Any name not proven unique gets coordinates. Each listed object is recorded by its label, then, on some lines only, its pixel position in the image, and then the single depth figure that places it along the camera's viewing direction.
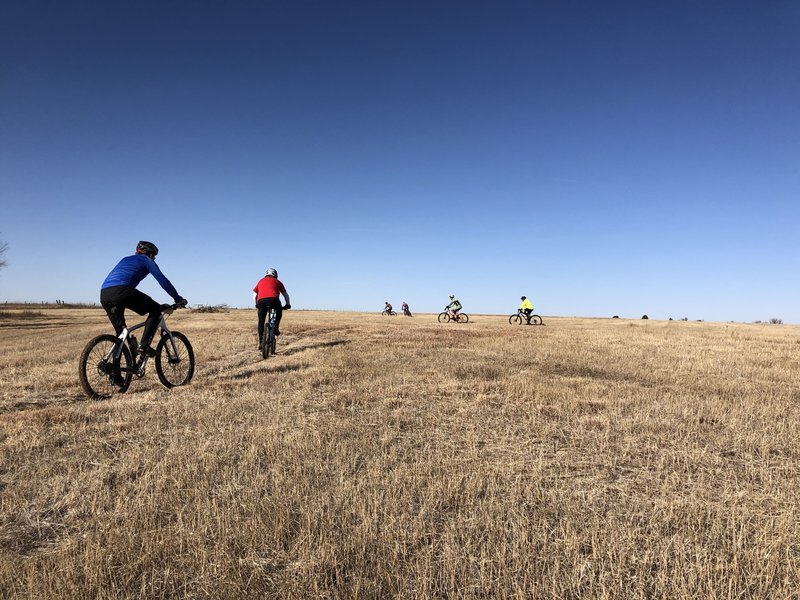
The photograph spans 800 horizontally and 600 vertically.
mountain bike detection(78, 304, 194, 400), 7.96
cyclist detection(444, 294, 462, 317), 39.69
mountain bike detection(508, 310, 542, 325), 36.82
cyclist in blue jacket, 7.95
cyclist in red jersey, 13.23
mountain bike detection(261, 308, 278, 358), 13.42
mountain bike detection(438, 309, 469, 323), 40.88
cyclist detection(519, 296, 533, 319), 36.53
